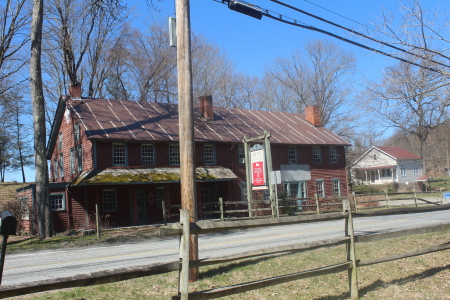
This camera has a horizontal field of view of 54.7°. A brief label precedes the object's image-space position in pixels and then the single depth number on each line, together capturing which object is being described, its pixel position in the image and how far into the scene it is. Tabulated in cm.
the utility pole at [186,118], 720
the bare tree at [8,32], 2227
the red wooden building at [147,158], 2462
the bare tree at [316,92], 4878
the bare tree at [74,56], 3591
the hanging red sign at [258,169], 2152
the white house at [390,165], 6181
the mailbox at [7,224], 400
